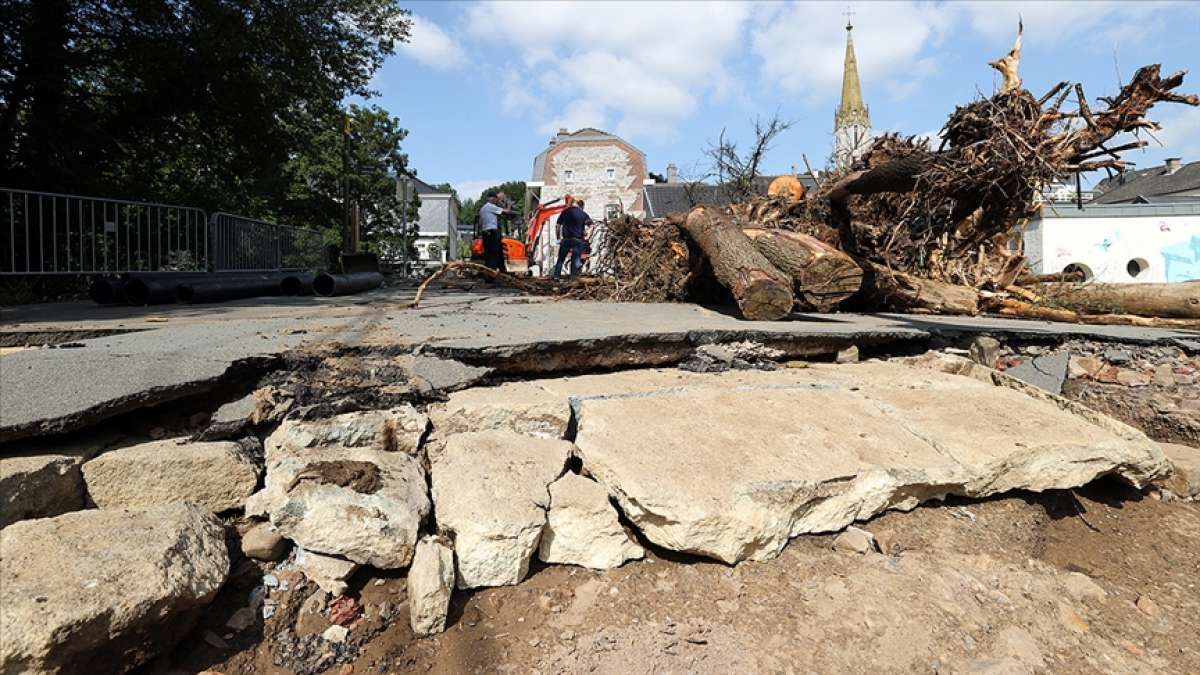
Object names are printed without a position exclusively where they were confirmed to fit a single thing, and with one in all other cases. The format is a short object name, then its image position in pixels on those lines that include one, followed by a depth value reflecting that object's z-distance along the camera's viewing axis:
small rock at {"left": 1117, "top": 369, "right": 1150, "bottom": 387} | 4.47
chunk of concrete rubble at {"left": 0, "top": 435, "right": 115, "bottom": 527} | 1.96
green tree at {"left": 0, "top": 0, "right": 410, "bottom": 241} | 8.40
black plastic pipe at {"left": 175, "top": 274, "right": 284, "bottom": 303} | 6.15
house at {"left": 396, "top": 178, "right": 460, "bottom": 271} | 52.72
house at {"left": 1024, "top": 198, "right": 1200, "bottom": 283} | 15.88
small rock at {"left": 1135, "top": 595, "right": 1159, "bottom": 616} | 2.41
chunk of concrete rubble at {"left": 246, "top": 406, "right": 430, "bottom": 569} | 2.23
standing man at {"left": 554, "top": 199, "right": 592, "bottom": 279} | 11.40
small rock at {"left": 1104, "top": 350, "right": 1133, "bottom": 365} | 4.66
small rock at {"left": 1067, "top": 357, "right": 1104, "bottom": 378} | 4.65
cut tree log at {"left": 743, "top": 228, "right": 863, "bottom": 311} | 5.46
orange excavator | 16.91
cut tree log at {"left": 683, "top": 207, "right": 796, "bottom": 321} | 4.96
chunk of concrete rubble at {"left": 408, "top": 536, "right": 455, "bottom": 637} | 2.10
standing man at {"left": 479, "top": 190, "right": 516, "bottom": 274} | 11.99
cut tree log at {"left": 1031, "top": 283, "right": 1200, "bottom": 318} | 5.74
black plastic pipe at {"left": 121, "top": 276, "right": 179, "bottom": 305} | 5.75
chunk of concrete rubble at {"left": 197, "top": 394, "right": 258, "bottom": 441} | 2.54
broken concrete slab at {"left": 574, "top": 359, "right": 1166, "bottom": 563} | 2.40
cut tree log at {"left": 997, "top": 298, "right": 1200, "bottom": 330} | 5.57
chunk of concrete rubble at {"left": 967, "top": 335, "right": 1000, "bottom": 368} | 4.71
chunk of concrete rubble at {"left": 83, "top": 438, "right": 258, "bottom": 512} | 2.24
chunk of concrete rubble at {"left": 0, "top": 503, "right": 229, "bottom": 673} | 1.64
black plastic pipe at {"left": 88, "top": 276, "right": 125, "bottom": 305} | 5.72
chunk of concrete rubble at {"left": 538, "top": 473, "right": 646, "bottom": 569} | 2.40
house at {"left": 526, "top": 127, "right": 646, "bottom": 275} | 41.91
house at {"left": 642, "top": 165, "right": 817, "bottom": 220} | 34.81
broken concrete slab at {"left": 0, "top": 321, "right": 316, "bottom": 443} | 2.16
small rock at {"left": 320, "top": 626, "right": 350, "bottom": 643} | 2.09
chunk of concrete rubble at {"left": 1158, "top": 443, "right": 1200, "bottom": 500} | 3.29
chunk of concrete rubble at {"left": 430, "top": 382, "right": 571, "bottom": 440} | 2.87
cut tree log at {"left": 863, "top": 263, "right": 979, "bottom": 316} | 6.44
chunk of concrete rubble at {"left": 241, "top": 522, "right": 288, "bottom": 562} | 2.26
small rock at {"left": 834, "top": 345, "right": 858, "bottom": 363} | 4.39
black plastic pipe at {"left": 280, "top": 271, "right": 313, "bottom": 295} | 7.74
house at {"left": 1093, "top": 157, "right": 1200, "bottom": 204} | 31.20
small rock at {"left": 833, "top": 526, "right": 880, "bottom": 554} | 2.54
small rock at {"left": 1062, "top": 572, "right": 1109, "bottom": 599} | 2.45
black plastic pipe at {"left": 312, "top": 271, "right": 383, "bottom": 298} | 7.75
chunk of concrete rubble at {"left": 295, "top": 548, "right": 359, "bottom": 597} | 2.21
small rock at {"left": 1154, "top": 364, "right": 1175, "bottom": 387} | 4.43
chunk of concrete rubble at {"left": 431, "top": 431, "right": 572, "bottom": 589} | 2.25
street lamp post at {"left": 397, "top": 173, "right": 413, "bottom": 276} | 15.83
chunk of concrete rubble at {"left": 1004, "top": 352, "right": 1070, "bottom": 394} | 4.51
